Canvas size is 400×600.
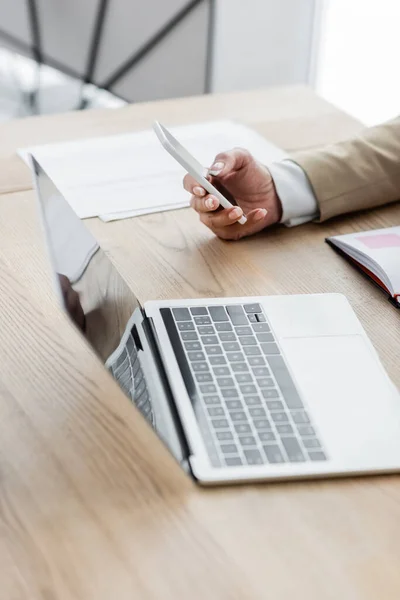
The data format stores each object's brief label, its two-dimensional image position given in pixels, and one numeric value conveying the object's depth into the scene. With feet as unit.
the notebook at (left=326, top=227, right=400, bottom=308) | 4.80
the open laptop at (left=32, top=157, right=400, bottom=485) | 3.97
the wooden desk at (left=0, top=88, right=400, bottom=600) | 3.64
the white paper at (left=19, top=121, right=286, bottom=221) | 5.41
